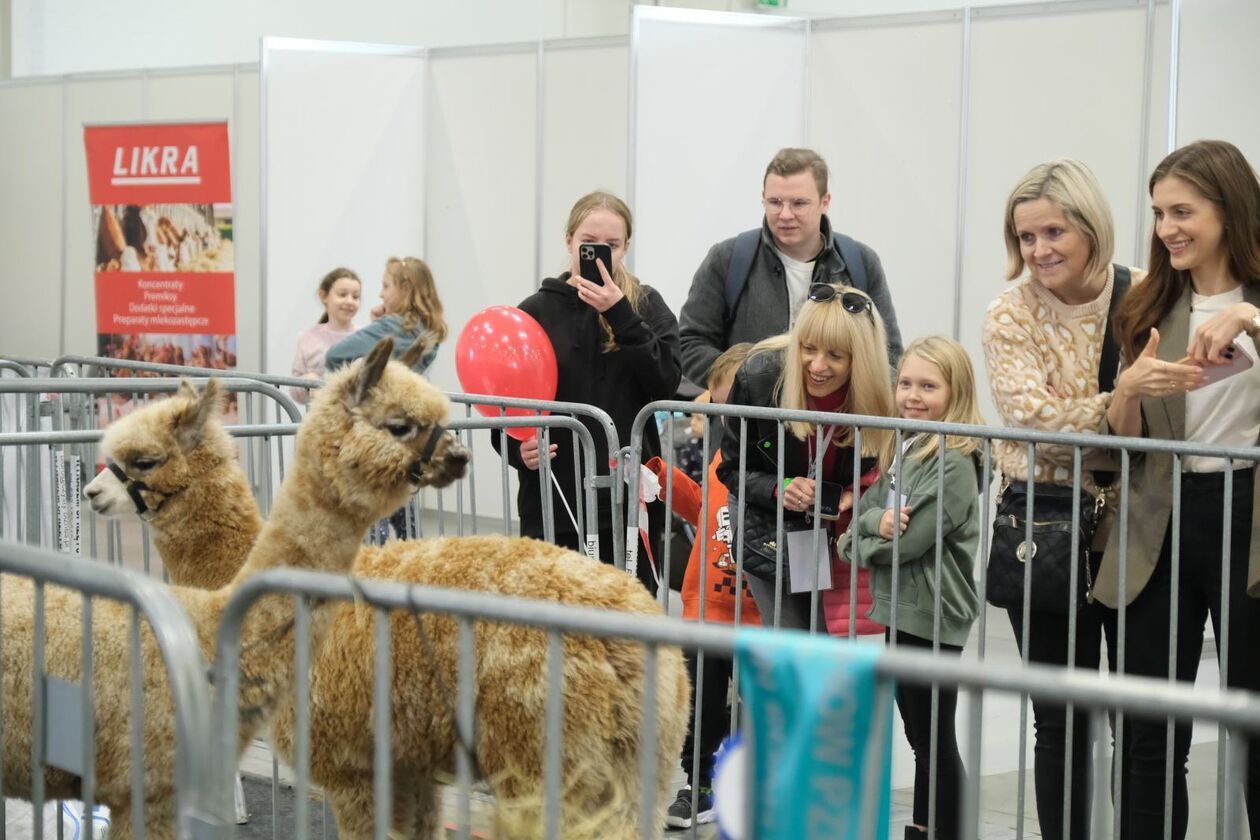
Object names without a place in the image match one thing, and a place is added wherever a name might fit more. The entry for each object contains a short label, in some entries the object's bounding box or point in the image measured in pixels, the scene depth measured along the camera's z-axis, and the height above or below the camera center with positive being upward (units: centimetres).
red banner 930 +61
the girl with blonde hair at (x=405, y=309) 702 +15
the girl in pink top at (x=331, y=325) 783 +7
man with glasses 477 +25
